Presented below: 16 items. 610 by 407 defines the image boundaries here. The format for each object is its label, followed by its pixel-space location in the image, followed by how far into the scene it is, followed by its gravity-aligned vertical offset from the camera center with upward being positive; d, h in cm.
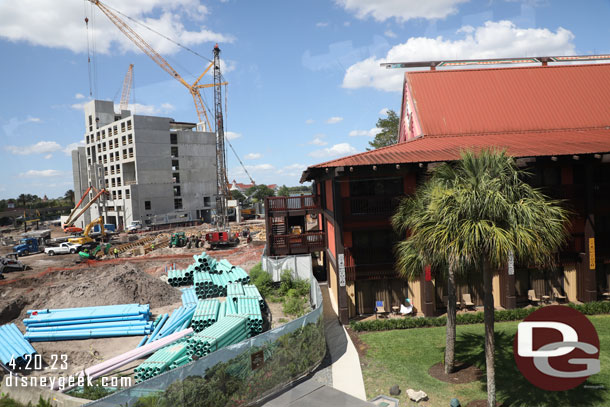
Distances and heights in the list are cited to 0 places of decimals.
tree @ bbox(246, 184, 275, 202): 18488 +479
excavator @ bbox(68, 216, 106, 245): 5742 -417
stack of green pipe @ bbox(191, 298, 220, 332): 1995 -580
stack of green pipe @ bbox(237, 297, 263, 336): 2014 -586
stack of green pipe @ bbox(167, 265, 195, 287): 3183 -581
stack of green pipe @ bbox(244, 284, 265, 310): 2415 -578
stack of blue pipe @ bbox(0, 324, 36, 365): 1747 -621
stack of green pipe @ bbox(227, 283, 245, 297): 2470 -562
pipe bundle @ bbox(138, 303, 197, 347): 1983 -627
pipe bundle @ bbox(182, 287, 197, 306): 2455 -600
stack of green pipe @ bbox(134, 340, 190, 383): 1500 -612
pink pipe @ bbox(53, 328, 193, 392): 1589 -649
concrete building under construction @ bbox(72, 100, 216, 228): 8725 +986
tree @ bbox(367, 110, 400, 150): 6259 +1049
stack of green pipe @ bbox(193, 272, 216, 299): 2772 -593
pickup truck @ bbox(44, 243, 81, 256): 5412 -513
